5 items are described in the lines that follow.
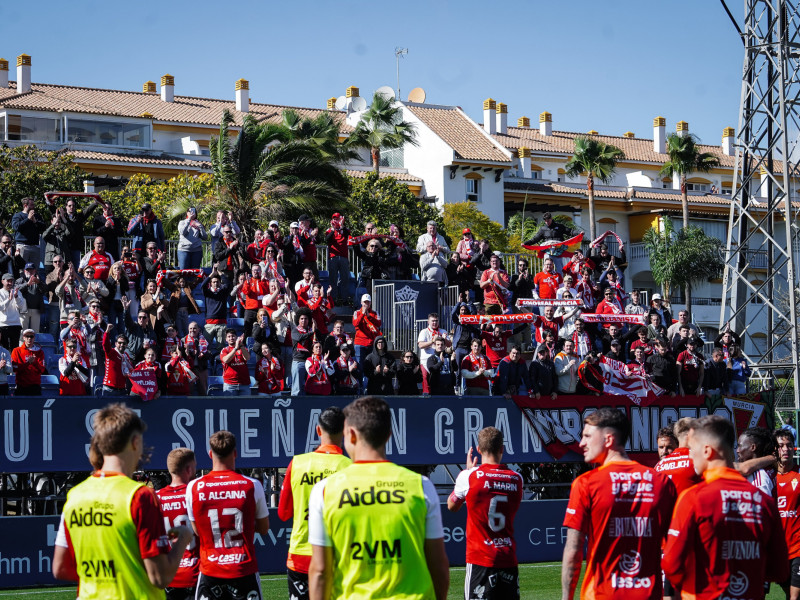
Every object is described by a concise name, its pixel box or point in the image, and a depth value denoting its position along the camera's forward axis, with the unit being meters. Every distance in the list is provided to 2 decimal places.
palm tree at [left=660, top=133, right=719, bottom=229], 59.38
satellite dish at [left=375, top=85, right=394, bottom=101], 60.38
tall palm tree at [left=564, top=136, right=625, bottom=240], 58.50
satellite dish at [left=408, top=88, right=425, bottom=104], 69.81
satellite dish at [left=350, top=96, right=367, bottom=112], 64.73
